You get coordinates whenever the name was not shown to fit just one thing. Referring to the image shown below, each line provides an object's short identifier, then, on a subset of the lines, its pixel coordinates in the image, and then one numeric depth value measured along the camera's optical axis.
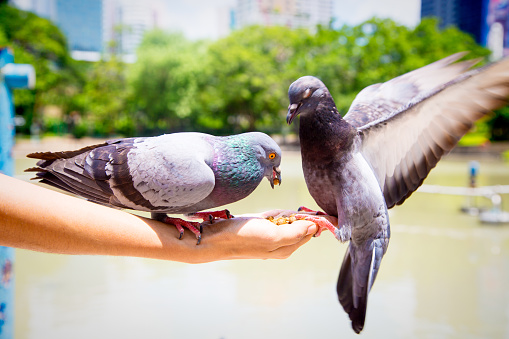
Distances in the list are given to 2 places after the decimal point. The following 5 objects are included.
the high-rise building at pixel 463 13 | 32.03
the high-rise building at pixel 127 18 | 32.34
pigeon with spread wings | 1.71
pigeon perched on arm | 1.51
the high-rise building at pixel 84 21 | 79.53
